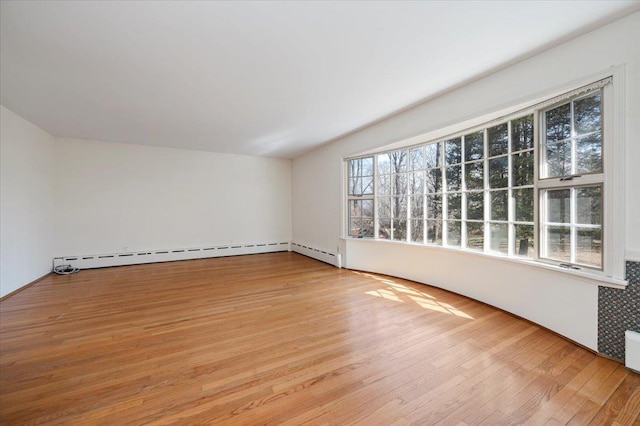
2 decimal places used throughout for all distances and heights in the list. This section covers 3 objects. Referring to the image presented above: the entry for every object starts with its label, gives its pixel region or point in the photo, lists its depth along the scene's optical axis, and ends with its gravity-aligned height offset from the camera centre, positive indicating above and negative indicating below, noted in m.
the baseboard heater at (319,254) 5.42 -1.08
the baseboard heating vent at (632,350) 1.91 -1.10
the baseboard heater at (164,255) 5.26 -1.06
